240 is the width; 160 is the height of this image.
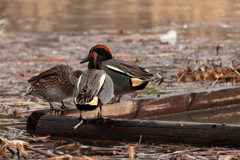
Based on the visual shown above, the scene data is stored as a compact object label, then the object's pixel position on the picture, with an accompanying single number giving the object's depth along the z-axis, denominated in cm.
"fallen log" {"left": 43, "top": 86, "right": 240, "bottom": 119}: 1116
